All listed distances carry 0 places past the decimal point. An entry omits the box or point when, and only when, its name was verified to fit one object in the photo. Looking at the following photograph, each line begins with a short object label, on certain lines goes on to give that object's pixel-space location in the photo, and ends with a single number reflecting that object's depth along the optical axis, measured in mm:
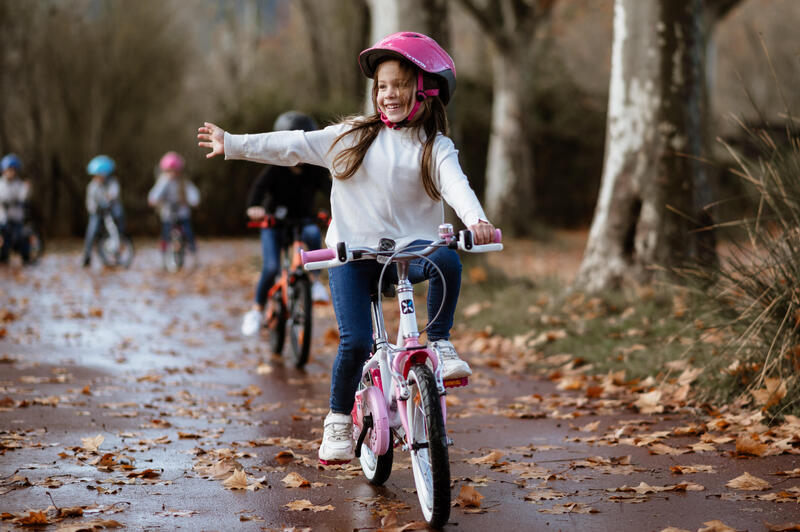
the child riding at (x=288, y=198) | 16547
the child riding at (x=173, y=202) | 34687
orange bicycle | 16328
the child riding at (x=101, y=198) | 34562
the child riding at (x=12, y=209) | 35000
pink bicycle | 7859
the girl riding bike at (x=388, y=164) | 8734
